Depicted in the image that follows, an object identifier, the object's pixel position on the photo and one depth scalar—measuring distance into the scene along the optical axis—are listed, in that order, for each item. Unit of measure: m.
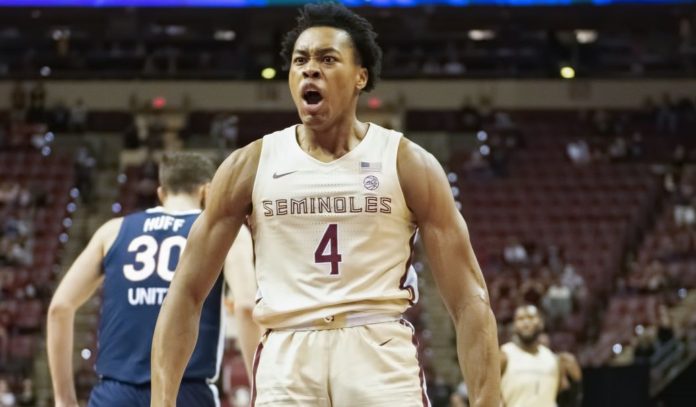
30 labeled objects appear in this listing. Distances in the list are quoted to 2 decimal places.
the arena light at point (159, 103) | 26.84
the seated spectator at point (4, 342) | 18.91
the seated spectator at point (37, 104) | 26.12
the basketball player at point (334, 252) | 3.86
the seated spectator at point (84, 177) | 24.09
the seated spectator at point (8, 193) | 22.81
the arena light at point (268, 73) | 26.07
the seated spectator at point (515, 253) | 21.39
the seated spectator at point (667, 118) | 25.86
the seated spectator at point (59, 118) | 26.06
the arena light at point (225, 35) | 28.09
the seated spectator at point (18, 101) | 26.50
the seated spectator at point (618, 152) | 25.39
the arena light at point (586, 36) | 27.78
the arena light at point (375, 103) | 26.86
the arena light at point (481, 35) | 28.05
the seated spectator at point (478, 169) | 24.47
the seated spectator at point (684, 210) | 21.70
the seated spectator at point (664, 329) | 17.56
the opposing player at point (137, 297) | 5.60
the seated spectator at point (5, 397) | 16.42
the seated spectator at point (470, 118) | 26.17
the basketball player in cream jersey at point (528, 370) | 10.08
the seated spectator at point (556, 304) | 19.45
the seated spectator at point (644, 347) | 17.38
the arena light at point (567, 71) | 26.41
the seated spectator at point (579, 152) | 25.16
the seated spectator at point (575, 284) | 20.02
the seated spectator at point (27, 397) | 17.17
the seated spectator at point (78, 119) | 26.11
